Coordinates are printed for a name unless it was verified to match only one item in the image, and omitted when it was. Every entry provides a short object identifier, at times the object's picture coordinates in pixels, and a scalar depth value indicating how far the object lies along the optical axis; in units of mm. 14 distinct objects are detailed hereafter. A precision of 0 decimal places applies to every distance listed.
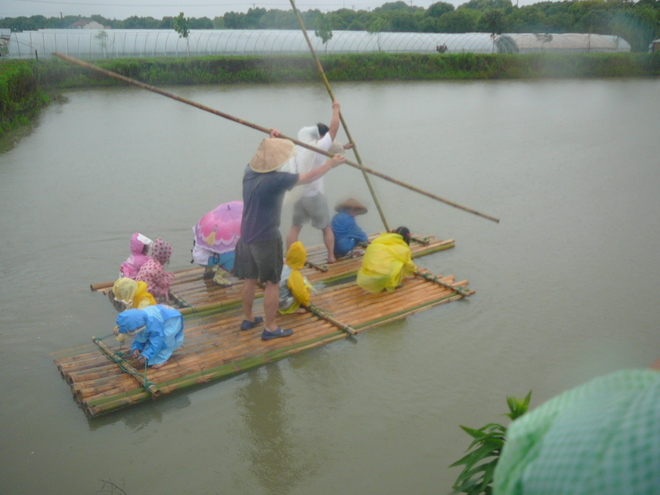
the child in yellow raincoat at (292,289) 4234
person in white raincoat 4637
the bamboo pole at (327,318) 4055
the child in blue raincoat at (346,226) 5242
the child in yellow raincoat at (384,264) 4582
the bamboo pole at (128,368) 3250
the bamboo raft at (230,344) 3271
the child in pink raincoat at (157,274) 4184
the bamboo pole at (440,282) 4679
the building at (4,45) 19828
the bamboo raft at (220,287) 4367
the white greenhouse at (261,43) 21500
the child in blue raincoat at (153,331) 3359
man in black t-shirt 3635
